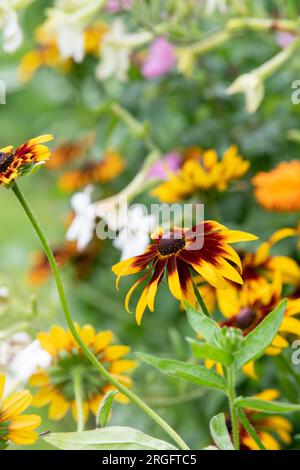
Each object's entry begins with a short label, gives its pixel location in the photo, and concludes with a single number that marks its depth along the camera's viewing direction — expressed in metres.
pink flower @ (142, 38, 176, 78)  1.39
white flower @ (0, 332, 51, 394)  0.92
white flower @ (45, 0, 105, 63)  1.17
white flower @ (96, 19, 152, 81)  1.21
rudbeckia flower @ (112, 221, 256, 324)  0.77
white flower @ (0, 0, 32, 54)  1.14
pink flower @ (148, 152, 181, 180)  1.35
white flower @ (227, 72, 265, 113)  1.09
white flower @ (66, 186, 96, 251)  1.11
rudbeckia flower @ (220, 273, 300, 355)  0.92
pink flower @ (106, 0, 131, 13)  1.38
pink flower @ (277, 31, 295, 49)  1.29
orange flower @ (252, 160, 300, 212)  1.11
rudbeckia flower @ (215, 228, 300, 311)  0.97
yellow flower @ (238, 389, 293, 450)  0.89
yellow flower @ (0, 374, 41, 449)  0.80
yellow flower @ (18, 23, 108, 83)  1.52
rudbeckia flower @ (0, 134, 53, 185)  0.77
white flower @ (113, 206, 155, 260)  1.04
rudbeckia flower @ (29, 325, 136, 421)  0.91
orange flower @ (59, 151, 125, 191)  1.47
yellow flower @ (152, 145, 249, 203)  1.06
